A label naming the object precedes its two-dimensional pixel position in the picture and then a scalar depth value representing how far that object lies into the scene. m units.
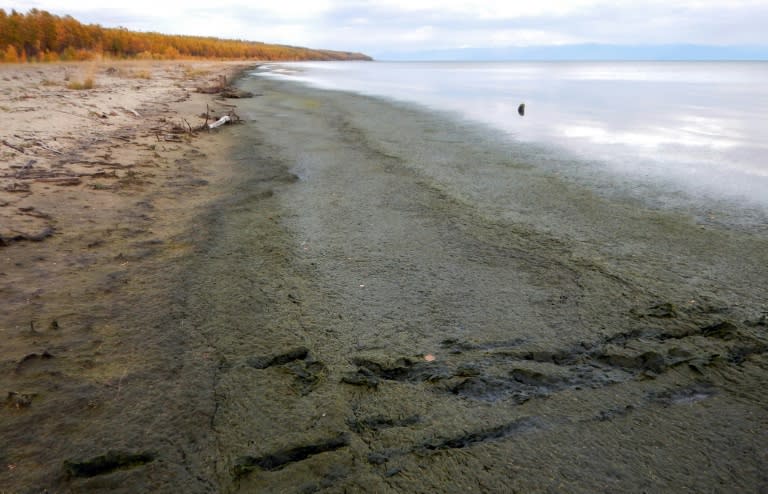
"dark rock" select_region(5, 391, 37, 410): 1.72
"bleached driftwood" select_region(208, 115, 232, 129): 8.39
